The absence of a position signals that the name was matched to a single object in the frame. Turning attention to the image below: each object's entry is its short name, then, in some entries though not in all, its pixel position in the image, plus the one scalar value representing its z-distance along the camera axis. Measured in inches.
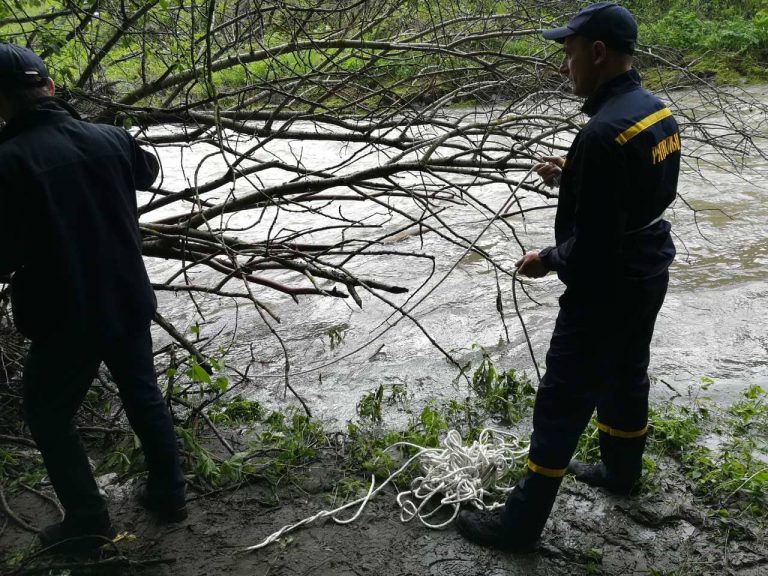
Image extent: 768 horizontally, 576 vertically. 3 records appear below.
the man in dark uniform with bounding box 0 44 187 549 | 102.0
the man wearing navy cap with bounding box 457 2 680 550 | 99.0
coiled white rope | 124.2
